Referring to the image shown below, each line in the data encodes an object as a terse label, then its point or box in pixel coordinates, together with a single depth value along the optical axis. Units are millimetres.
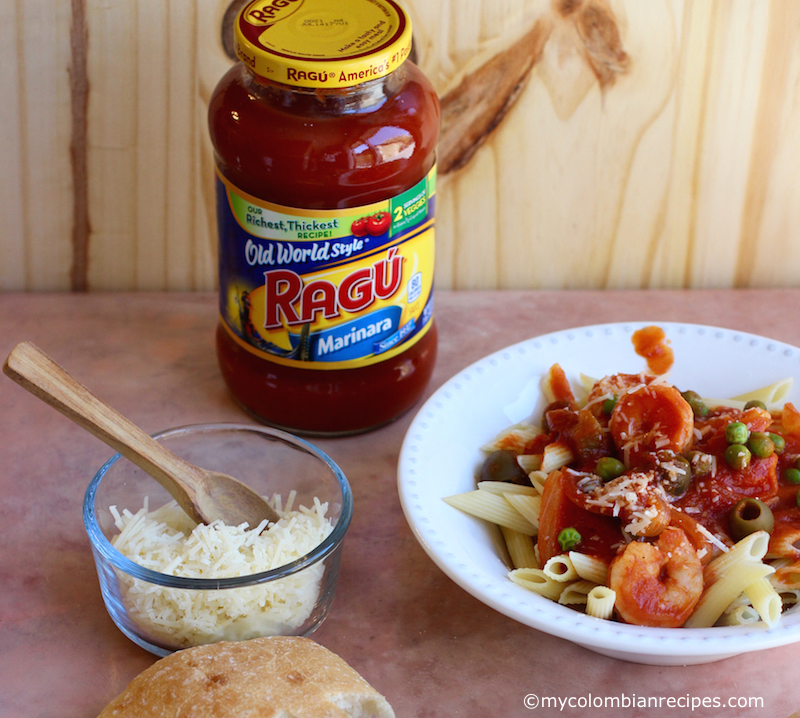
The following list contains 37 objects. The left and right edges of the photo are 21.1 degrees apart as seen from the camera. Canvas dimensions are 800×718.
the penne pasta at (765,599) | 726
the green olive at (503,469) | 799
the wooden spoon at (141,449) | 745
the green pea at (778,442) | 780
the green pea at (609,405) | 802
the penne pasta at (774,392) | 816
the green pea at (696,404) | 806
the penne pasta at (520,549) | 773
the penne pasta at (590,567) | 750
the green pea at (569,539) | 758
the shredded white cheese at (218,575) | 742
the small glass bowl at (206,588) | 739
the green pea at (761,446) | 772
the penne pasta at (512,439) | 809
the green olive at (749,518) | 760
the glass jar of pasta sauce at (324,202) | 778
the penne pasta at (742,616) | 741
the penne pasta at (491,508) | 775
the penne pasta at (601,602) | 734
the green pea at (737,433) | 774
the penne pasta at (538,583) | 749
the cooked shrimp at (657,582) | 737
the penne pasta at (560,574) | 748
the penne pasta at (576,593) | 751
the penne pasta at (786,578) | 750
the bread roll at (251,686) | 707
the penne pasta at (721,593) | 740
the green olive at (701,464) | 775
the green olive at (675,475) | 766
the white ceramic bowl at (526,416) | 717
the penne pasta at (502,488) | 787
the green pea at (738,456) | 769
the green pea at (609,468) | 775
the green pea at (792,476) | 775
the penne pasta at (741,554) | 745
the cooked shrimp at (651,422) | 777
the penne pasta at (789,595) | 753
